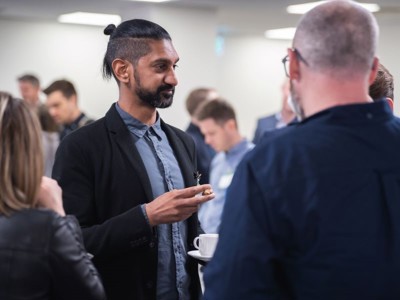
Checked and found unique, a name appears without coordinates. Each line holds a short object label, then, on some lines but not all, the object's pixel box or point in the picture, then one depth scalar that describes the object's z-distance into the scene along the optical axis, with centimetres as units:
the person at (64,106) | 611
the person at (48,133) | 526
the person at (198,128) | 535
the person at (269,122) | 571
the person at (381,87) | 221
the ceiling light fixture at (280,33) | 1290
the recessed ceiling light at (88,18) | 1069
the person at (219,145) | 471
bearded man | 223
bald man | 138
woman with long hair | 173
